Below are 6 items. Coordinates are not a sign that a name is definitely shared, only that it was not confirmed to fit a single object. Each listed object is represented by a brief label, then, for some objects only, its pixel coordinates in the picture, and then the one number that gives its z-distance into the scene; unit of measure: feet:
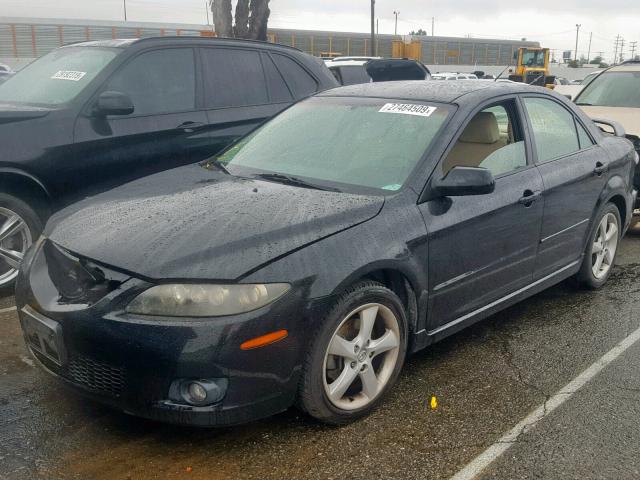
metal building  132.87
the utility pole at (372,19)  152.15
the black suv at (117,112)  15.58
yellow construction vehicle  133.39
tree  59.77
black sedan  8.96
